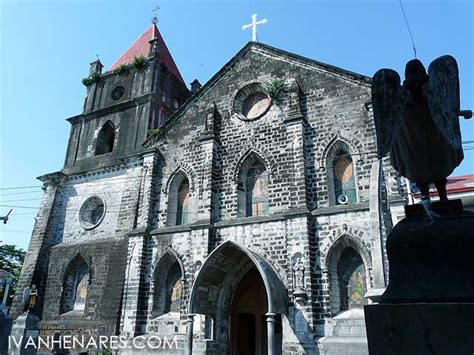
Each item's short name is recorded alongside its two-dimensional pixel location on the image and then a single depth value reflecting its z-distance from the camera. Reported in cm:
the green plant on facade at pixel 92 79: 2125
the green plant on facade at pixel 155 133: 1573
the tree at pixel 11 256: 3731
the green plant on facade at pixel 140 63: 2014
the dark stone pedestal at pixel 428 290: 289
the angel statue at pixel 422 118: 363
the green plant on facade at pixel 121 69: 2061
